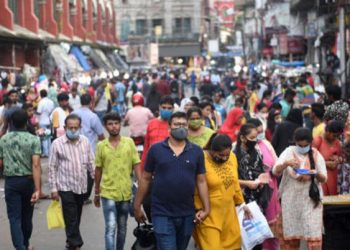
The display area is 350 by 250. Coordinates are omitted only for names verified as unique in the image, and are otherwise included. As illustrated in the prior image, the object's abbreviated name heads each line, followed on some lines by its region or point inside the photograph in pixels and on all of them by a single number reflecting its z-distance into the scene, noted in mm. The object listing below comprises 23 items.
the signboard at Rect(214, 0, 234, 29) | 137488
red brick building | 38625
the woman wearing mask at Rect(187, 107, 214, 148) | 10789
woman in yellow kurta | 8133
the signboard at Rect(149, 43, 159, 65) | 74125
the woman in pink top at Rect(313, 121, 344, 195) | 10195
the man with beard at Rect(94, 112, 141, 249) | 9664
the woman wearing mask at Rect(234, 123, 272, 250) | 9266
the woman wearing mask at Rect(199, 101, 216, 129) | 13938
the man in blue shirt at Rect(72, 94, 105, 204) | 13594
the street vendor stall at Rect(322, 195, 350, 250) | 9305
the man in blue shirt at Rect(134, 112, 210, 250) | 7977
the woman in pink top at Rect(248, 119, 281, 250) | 9516
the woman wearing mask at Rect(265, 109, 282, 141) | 14312
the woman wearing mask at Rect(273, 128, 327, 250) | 8859
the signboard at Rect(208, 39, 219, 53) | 92750
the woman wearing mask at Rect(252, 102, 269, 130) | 15822
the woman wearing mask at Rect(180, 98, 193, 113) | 14658
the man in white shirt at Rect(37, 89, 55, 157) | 19953
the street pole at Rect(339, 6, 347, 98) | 25969
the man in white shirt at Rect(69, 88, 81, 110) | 22112
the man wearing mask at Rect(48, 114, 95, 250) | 10141
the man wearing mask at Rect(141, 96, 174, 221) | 11516
